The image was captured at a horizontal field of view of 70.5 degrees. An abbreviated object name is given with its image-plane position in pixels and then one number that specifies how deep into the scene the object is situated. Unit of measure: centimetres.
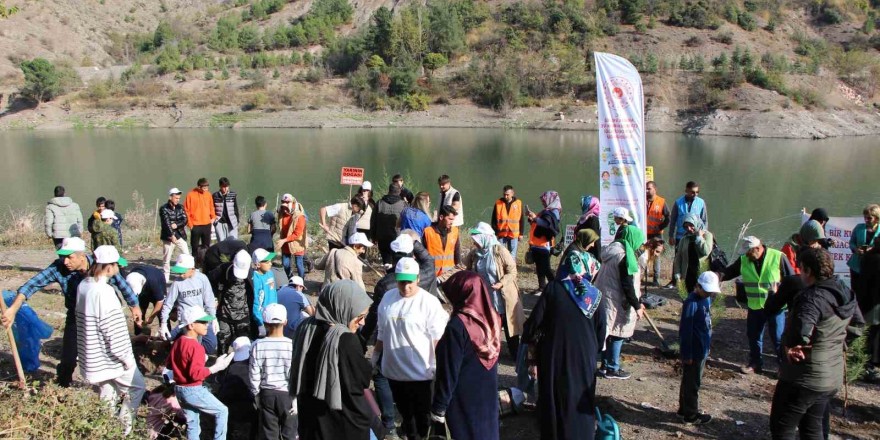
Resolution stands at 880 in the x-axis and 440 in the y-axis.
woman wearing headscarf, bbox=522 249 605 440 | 369
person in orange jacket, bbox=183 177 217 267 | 902
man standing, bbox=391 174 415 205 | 907
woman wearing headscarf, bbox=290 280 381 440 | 327
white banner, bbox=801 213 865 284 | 777
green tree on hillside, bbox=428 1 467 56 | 6606
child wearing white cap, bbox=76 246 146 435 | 394
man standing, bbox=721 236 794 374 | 563
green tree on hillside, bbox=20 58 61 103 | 5497
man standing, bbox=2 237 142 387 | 459
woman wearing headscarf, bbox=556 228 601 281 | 406
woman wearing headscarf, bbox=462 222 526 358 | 524
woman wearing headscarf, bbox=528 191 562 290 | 749
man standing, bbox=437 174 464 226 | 874
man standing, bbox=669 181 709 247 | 840
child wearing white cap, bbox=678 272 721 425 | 457
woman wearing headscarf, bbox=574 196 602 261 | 751
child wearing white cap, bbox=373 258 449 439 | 378
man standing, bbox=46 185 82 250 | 883
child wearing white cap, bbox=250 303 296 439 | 391
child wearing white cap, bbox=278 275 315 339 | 514
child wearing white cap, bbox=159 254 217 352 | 530
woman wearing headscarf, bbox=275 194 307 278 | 818
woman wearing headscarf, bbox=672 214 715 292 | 718
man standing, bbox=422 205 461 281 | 611
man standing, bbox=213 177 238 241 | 961
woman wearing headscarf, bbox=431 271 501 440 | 353
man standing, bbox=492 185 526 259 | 823
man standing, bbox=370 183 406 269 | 784
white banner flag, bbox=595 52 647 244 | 781
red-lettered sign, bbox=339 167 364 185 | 1098
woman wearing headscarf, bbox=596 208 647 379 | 521
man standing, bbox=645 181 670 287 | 877
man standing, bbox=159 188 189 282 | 873
